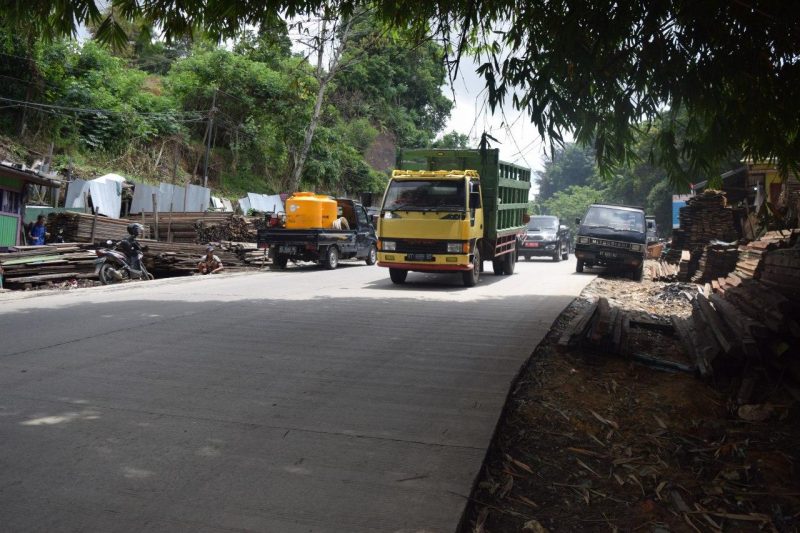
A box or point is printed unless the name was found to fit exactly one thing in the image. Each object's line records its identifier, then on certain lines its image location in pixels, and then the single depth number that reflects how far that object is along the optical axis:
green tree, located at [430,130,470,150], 50.57
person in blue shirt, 17.86
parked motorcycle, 14.87
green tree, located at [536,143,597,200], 106.68
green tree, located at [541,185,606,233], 82.38
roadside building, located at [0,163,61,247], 17.20
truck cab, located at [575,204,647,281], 19.00
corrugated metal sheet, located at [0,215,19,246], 17.38
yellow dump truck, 14.26
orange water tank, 19.84
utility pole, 29.47
